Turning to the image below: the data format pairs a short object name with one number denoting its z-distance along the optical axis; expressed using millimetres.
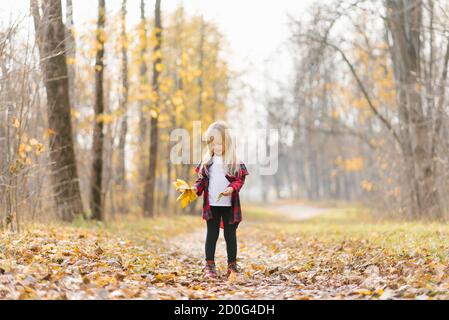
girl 14937
